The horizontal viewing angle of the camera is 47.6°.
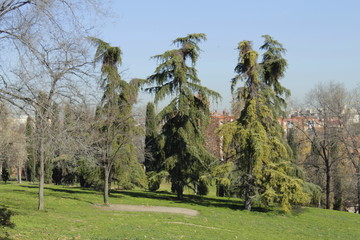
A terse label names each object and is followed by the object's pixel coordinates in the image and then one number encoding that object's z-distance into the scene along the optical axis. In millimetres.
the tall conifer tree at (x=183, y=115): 25391
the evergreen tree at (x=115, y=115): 21188
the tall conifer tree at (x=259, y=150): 21688
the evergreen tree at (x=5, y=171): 41253
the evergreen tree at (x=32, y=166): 43250
